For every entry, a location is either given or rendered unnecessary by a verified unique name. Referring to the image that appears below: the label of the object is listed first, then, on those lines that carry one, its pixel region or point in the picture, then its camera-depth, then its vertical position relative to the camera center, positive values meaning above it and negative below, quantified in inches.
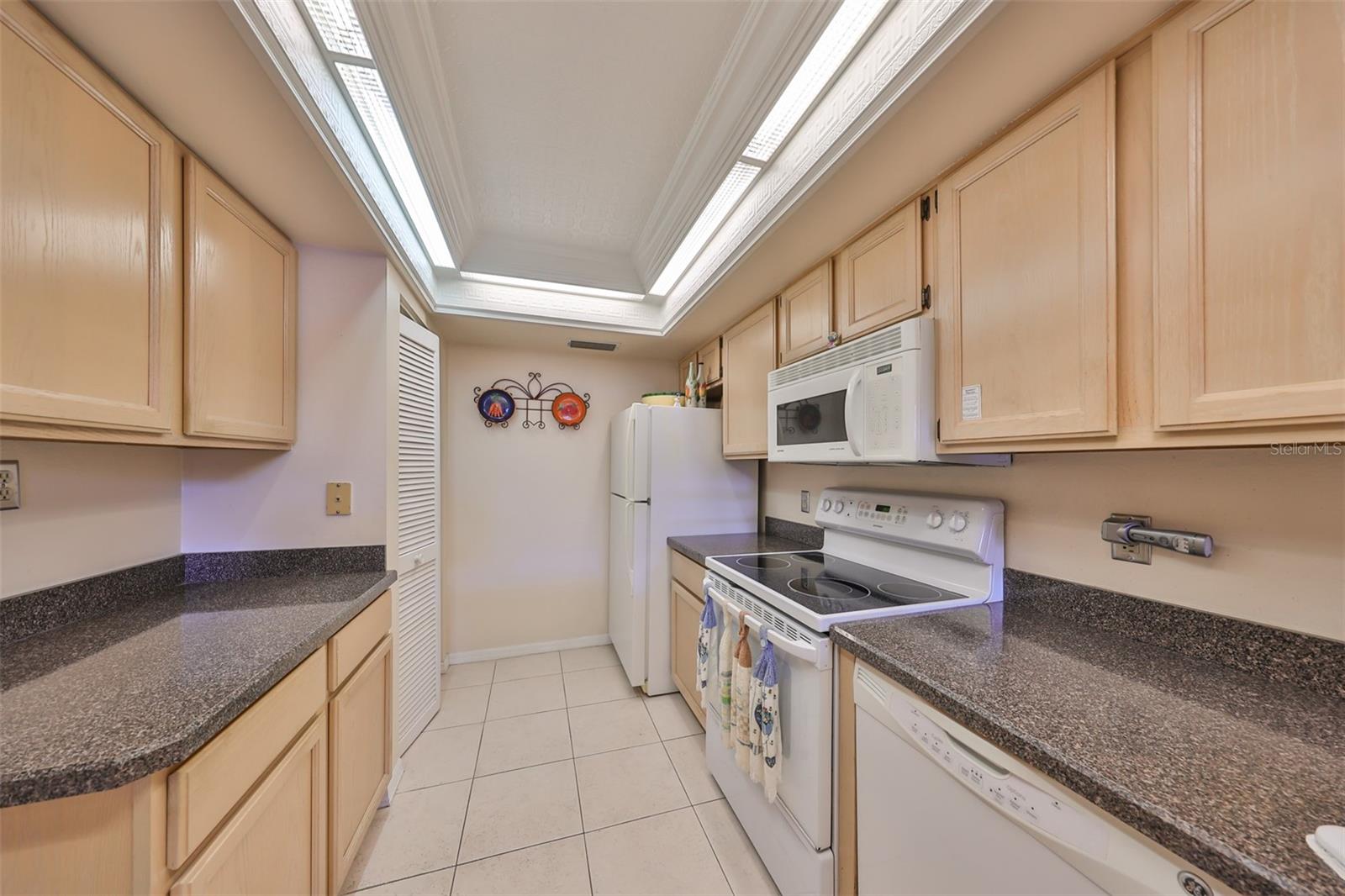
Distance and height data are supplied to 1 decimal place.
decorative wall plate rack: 115.8 +13.2
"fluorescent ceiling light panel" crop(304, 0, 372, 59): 39.6 +39.5
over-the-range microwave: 51.8 +6.4
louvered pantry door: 74.4 -14.6
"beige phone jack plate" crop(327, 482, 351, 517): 65.1 -6.8
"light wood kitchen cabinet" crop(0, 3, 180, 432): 31.7 +17.2
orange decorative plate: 121.0 +11.7
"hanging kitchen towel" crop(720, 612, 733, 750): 62.4 -32.7
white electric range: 47.4 -18.6
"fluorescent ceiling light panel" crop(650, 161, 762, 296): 63.5 +38.4
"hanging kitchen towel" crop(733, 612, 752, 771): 57.4 -32.3
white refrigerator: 97.8 -12.1
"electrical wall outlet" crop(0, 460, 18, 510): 39.7 -2.8
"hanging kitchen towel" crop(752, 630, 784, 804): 52.1 -31.8
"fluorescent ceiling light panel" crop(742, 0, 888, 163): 40.6 +39.7
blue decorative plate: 115.4 +12.2
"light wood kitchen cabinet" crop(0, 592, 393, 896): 26.1 -25.4
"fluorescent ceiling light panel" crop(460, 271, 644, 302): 93.4 +36.1
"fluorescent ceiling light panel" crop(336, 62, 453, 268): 47.7 +39.3
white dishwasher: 24.6 -25.2
